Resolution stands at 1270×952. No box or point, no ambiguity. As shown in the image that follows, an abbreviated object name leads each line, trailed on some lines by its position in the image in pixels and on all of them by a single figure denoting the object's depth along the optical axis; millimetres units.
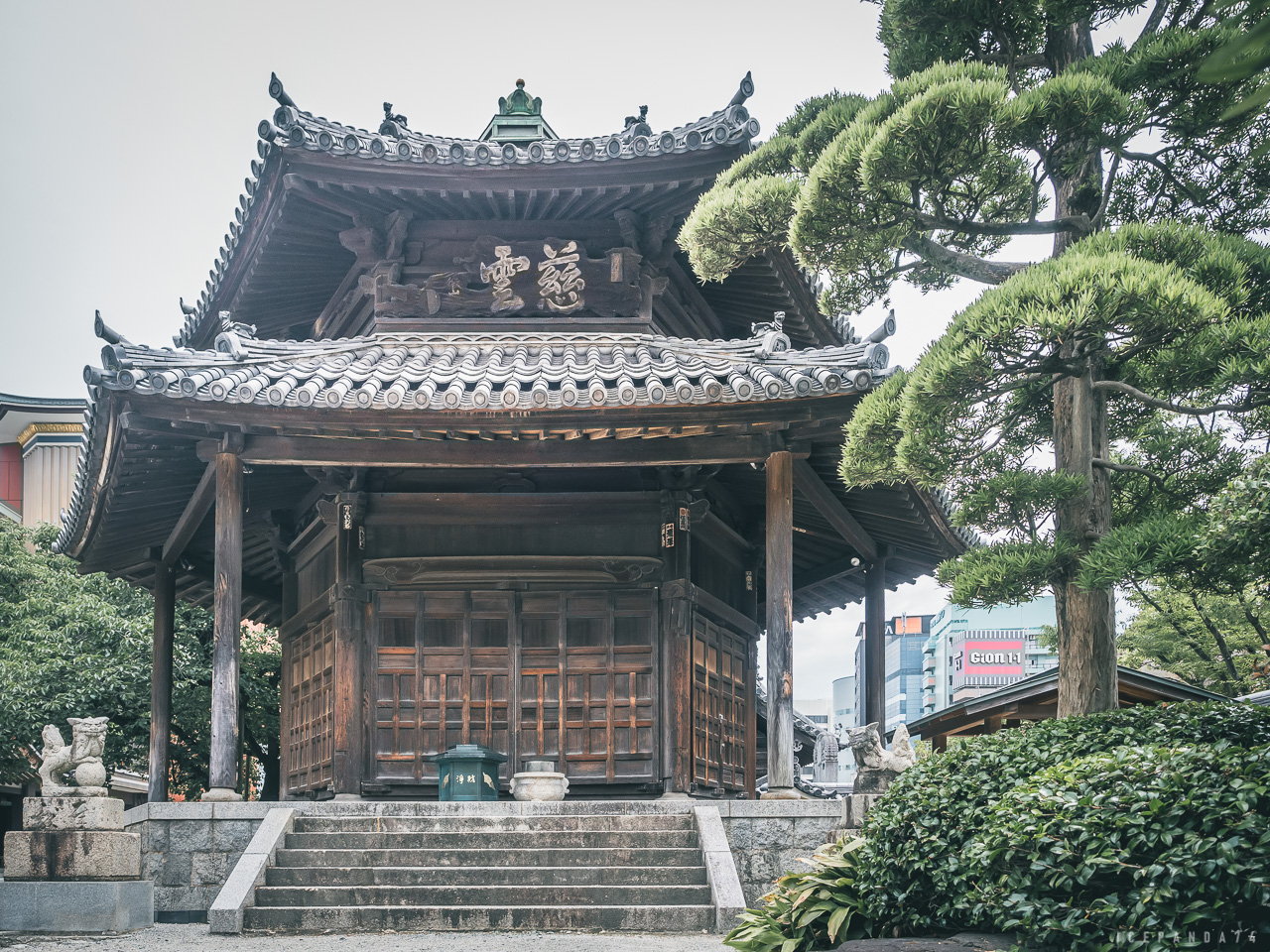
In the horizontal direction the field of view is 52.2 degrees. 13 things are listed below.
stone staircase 11641
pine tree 8773
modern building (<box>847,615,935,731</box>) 104438
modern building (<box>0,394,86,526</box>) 50000
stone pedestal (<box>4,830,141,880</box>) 12016
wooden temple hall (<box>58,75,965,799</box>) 14156
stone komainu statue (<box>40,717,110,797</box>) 12344
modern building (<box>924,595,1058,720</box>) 84688
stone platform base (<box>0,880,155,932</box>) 11758
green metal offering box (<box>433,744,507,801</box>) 14758
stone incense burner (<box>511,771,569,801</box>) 14164
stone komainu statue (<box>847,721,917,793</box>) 12281
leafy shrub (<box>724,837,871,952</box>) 8320
